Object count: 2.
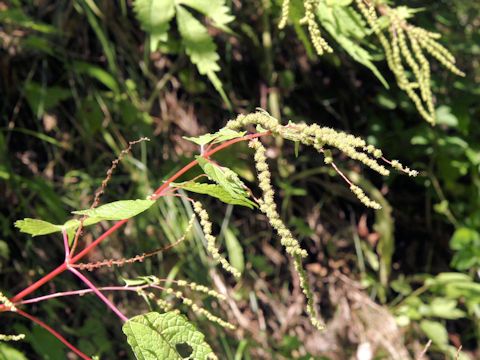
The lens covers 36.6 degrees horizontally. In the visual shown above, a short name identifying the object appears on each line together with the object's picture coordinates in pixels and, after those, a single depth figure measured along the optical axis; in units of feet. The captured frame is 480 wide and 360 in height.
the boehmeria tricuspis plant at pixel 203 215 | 3.34
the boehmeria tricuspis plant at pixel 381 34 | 5.59
